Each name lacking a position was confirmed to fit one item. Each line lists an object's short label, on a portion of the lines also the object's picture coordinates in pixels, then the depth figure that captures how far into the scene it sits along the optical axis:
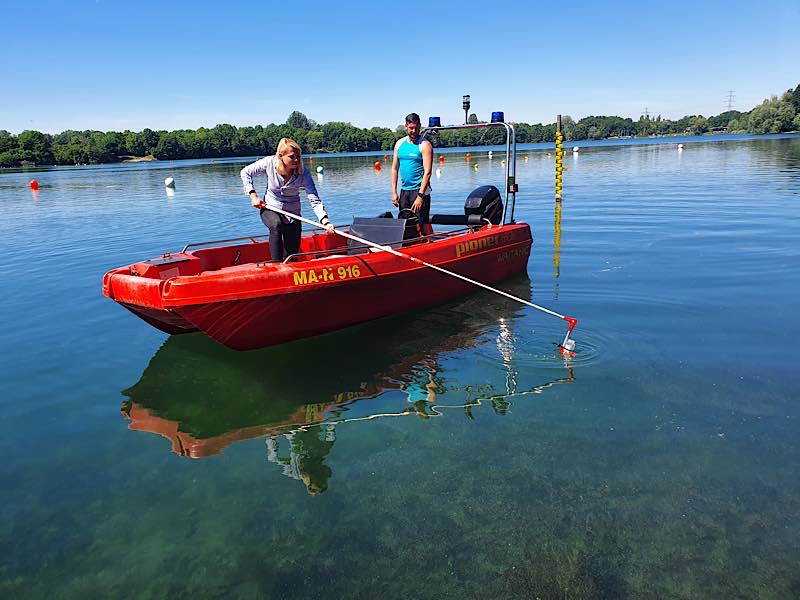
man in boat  8.12
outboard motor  9.59
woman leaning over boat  6.45
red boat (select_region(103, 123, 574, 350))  5.73
